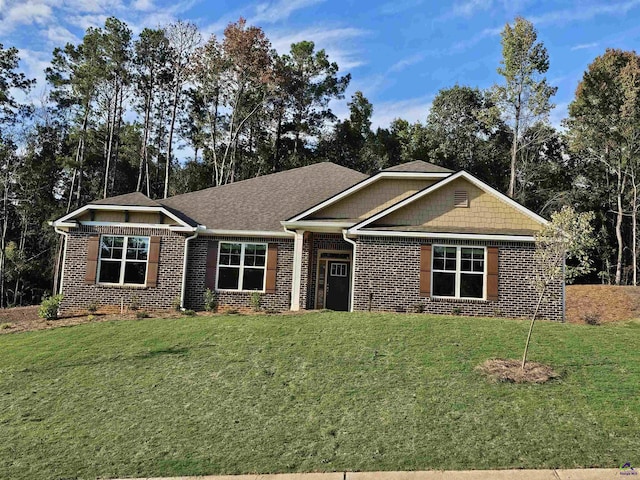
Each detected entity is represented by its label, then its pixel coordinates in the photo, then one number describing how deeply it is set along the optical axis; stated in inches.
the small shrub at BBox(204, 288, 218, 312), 580.4
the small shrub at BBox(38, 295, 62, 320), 550.6
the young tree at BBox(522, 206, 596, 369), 329.4
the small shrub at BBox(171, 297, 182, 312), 577.8
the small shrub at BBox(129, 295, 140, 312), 578.9
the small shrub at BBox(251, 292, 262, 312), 583.8
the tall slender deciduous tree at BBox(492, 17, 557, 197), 1097.4
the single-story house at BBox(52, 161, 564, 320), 539.5
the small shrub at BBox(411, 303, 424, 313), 538.0
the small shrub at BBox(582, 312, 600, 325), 641.9
